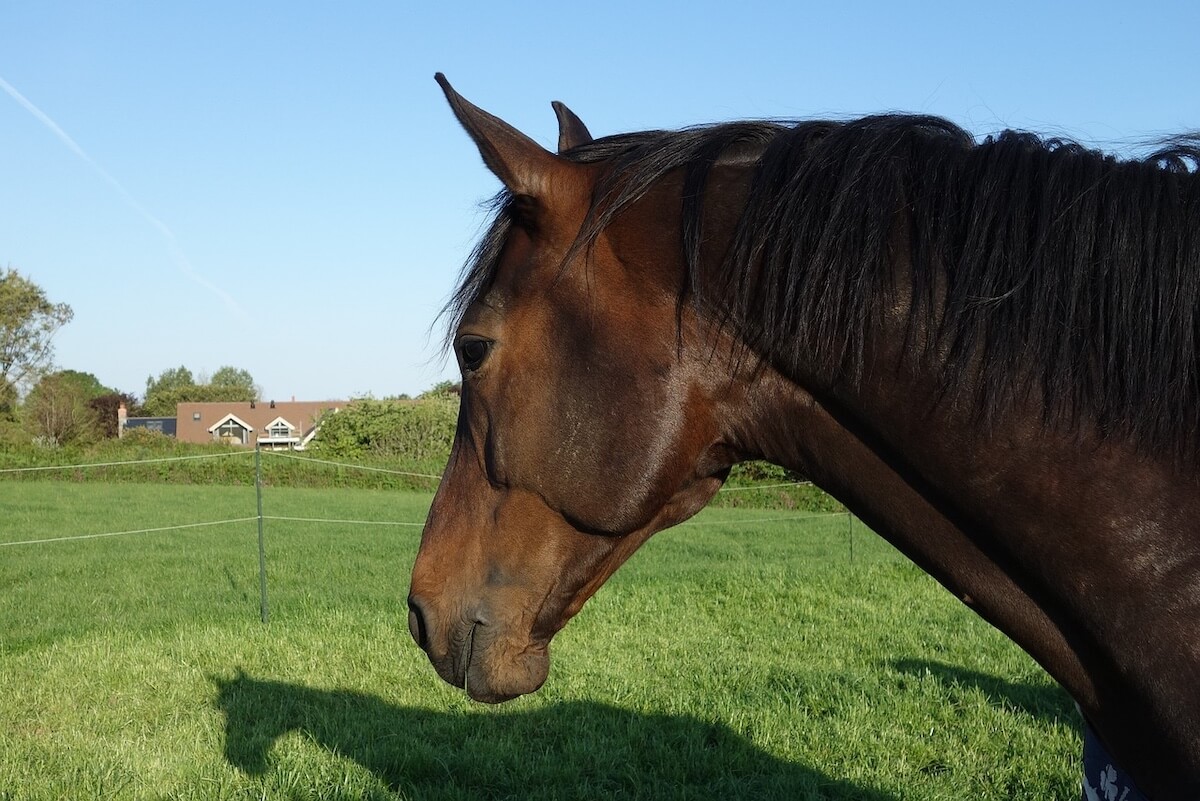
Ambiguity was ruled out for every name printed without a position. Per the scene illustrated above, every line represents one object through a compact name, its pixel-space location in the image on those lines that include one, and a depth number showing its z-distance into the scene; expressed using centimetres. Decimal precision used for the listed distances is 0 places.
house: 6819
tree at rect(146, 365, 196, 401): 9444
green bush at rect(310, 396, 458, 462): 3403
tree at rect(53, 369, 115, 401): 7844
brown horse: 126
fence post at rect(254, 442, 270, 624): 784
